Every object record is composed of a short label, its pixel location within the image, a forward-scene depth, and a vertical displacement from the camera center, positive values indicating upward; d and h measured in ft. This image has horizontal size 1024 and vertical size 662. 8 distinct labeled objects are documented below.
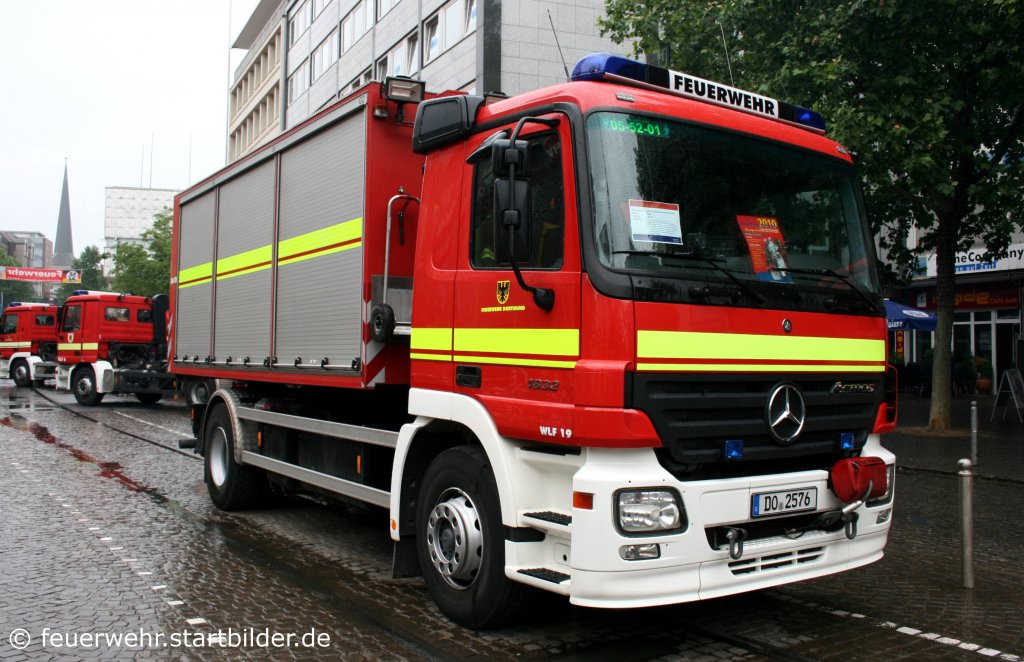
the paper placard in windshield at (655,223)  13.57 +2.29
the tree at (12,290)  336.70 +26.68
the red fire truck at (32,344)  98.07 +1.52
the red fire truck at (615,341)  12.98 +0.46
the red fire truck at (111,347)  72.64 +1.05
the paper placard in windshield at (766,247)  14.67 +2.12
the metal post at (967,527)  18.69 -3.23
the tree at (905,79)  39.81 +14.09
